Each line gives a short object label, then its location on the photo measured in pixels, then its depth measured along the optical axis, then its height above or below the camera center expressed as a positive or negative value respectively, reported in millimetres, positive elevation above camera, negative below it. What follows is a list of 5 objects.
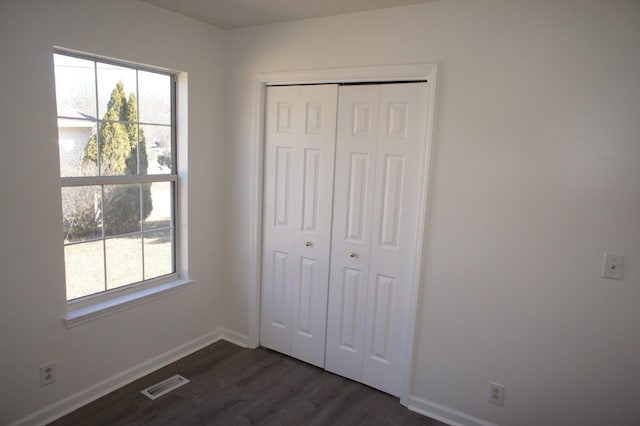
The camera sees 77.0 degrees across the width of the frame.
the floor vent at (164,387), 2634 -1538
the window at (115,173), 2371 -119
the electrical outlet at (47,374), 2262 -1254
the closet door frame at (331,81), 2418 +106
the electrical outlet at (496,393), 2334 -1268
